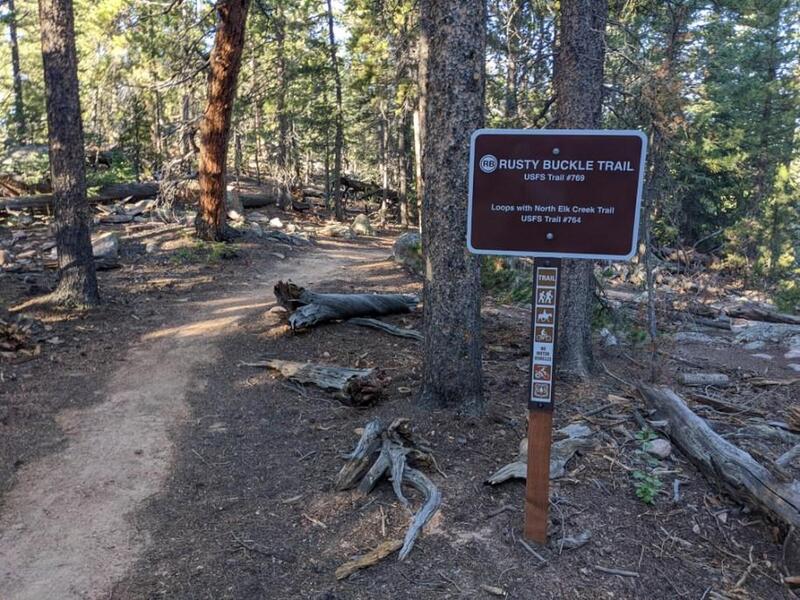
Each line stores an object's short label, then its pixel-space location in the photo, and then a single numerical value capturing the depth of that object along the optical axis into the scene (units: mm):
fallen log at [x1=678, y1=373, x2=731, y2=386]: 7273
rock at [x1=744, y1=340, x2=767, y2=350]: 10461
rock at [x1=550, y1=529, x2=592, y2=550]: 3693
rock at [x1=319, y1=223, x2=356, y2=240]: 21719
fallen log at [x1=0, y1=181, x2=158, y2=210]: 16234
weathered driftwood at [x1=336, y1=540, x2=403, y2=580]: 3451
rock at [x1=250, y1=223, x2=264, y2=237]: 16688
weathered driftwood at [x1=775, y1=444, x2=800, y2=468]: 4844
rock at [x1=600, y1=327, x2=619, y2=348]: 8589
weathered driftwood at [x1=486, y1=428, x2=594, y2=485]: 4254
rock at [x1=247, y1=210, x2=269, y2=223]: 21594
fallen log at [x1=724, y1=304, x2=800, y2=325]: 15015
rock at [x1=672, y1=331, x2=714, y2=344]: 10727
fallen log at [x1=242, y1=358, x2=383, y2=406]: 5867
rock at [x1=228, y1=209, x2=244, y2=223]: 19694
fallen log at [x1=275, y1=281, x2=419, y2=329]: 8250
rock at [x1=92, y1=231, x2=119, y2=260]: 12453
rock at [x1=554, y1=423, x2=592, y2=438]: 5061
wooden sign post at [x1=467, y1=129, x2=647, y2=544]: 3191
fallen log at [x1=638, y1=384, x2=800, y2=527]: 3984
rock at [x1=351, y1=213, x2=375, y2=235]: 23000
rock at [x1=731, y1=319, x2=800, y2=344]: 11289
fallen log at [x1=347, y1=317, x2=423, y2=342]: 8242
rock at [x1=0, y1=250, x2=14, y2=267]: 11289
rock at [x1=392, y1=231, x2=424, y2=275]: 14470
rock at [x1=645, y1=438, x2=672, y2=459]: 4895
